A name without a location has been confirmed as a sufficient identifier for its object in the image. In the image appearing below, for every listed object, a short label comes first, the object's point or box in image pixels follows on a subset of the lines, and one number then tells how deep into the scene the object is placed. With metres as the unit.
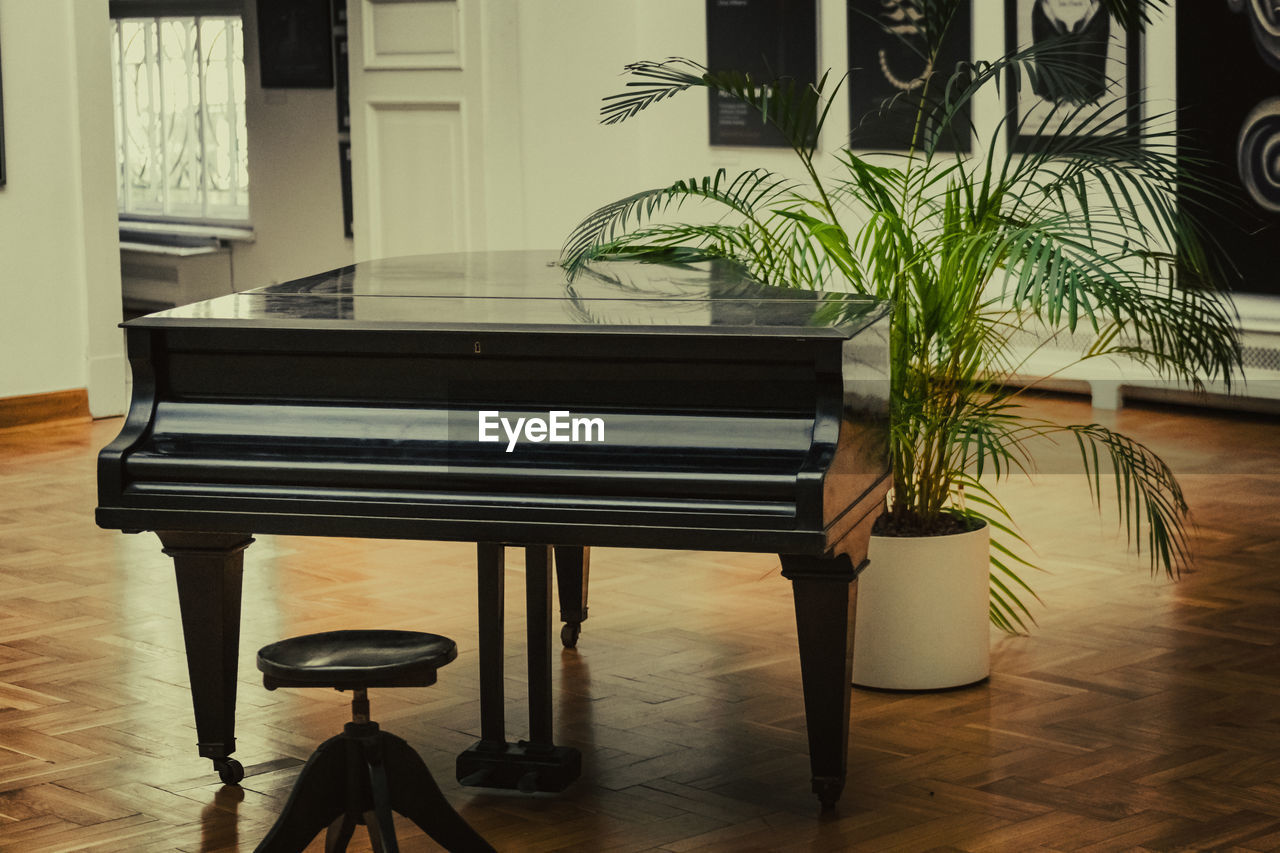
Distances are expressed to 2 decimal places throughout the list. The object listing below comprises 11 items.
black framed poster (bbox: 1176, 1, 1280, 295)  10.73
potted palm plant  5.68
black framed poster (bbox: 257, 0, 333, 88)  15.69
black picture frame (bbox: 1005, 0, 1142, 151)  11.38
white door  12.28
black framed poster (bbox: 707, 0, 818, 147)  13.41
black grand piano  4.46
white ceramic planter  6.03
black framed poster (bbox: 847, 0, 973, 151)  12.45
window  16.98
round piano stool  4.18
